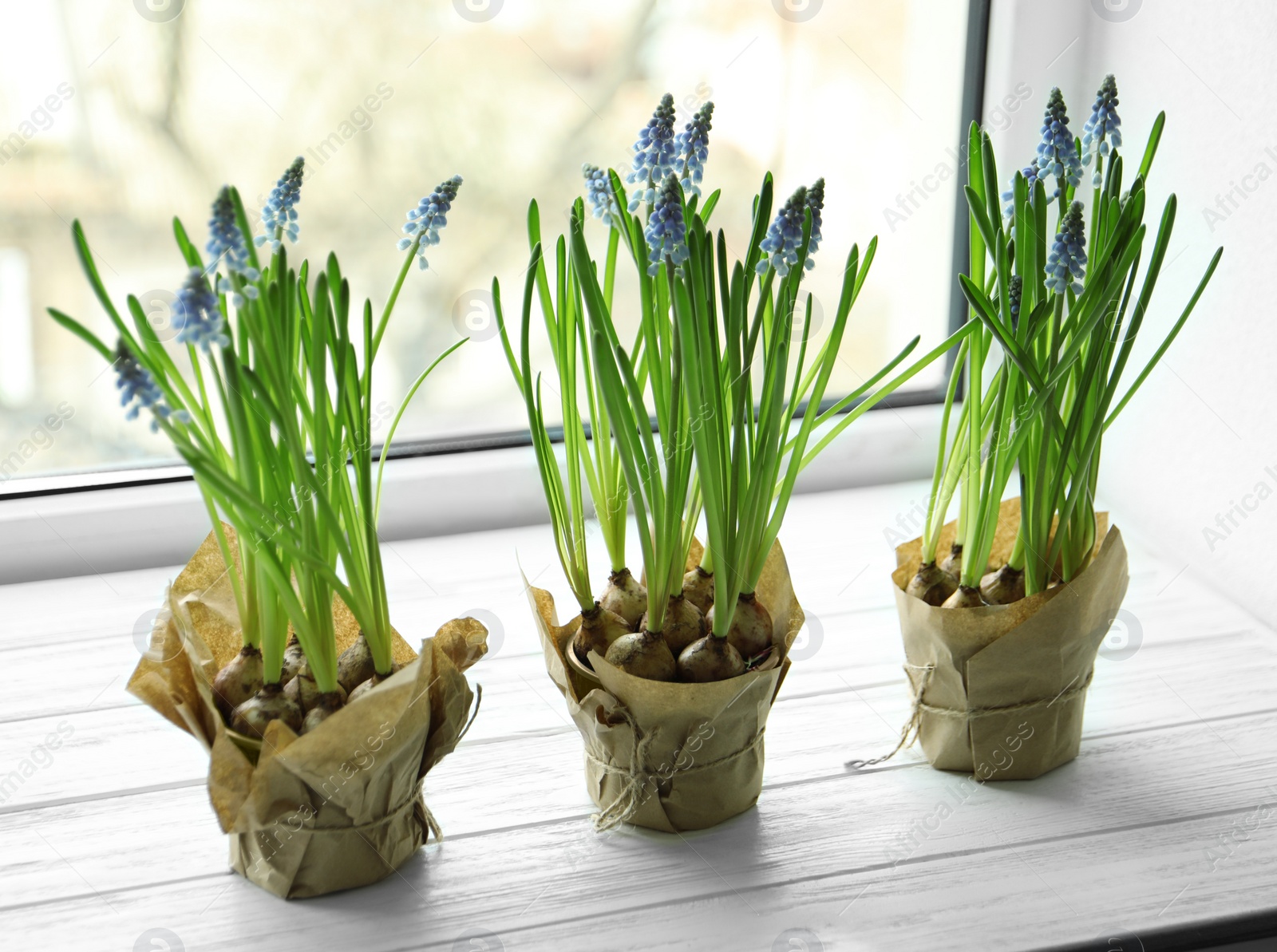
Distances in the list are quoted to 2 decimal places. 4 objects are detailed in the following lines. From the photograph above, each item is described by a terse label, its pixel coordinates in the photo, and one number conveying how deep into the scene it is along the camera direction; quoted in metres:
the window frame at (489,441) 1.26
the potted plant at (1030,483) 0.73
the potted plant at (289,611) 0.61
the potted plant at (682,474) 0.68
